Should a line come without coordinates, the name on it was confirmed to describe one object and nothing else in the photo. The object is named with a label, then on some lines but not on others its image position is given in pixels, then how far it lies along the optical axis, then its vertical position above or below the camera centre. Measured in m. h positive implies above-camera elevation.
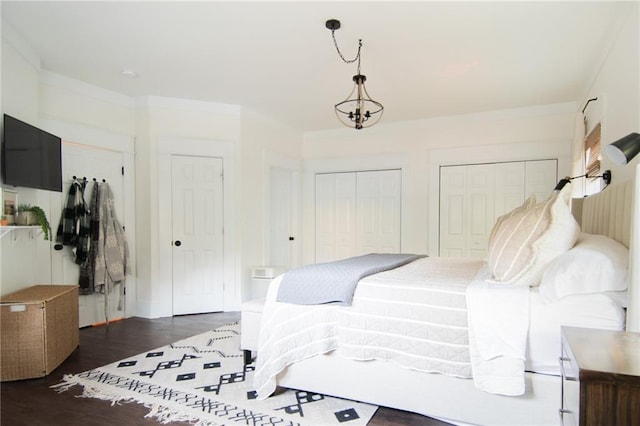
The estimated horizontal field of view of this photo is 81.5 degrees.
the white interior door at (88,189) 3.75 +0.17
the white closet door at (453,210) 5.04 -0.05
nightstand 0.92 -0.45
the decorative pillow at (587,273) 1.66 -0.30
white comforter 1.90 -0.68
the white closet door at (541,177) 4.56 +0.36
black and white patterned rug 2.08 -1.20
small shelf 2.59 -0.17
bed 1.72 -0.69
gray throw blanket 2.15 -0.47
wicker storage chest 2.53 -0.91
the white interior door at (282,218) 5.55 -0.19
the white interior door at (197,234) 4.42 -0.34
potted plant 2.84 -0.09
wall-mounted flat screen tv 2.74 +0.39
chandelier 2.67 +1.25
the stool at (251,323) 2.62 -0.84
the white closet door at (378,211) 5.48 -0.08
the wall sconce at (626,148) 1.42 +0.22
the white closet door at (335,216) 5.81 -0.16
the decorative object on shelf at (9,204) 2.74 +0.01
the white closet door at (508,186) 4.73 +0.26
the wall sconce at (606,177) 2.69 +0.21
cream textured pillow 1.89 -0.19
